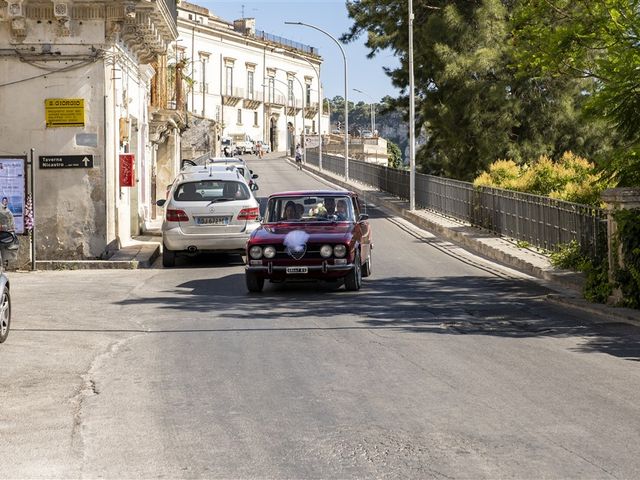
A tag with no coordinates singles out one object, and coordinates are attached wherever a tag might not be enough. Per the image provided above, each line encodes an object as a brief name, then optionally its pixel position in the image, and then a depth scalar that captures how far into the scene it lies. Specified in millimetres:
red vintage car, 17641
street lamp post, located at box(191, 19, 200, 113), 104612
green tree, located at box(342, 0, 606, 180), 43625
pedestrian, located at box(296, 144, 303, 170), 87012
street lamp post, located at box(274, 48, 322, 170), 119881
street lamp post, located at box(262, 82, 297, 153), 121912
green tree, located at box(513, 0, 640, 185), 17078
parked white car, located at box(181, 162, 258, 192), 29731
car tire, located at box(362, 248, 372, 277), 20864
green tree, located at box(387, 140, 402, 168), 131250
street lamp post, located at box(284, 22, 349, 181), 59334
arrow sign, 24219
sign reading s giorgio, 24156
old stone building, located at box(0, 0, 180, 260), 23859
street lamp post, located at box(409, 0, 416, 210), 39531
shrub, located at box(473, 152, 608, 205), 24952
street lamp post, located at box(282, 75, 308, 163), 93788
